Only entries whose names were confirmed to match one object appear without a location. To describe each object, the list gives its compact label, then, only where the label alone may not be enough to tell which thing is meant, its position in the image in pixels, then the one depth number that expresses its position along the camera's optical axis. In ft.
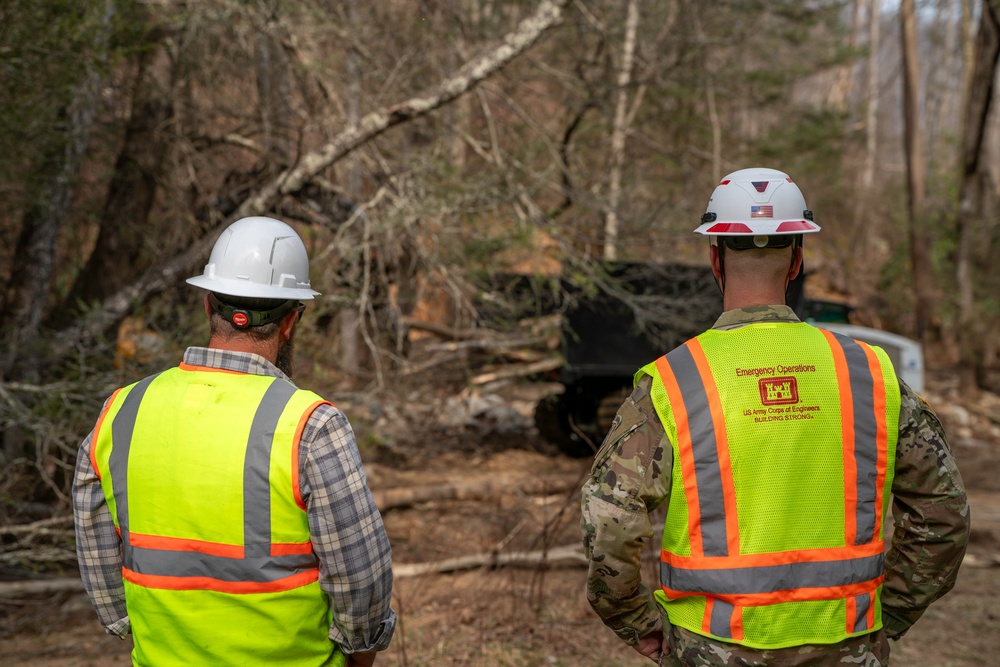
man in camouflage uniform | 6.60
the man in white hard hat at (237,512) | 6.45
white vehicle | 34.17
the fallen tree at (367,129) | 20.20
